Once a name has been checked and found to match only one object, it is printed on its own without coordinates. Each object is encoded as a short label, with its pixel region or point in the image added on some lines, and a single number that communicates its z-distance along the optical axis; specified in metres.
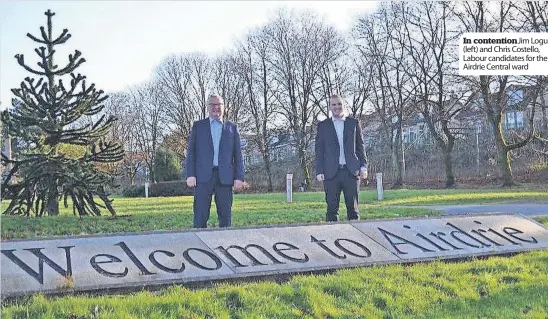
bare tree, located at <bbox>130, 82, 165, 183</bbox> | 48.28
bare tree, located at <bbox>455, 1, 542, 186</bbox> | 25.40
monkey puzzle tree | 11.04
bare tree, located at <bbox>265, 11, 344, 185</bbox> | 40.47
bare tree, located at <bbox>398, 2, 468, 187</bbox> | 32.91
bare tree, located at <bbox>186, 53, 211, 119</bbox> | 44.91
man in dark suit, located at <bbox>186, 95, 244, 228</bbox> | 6.61
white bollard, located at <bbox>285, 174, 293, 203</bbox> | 20.00
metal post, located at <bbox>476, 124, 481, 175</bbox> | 37.44
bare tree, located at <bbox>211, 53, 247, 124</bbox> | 44.03
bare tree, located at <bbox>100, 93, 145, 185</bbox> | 51.22
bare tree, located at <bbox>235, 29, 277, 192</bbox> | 42.31
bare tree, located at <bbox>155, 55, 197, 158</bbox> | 45.22
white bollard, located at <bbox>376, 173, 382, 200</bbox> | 20.43
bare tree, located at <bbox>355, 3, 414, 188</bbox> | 38.19
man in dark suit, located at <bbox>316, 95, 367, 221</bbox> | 7.10
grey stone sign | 4.65
